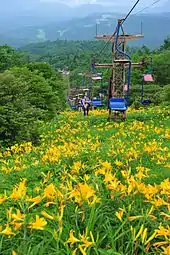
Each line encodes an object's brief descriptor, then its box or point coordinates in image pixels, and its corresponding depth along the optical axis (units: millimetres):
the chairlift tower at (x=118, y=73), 14002
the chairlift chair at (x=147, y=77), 25308
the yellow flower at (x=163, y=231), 2002
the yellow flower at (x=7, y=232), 2023
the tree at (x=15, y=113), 11117
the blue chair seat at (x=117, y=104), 13570
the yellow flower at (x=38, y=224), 1936
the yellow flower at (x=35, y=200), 2242
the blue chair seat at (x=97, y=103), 23669
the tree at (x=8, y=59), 49488
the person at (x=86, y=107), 17844
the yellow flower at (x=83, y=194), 2311
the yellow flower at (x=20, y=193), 2305
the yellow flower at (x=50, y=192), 2434
